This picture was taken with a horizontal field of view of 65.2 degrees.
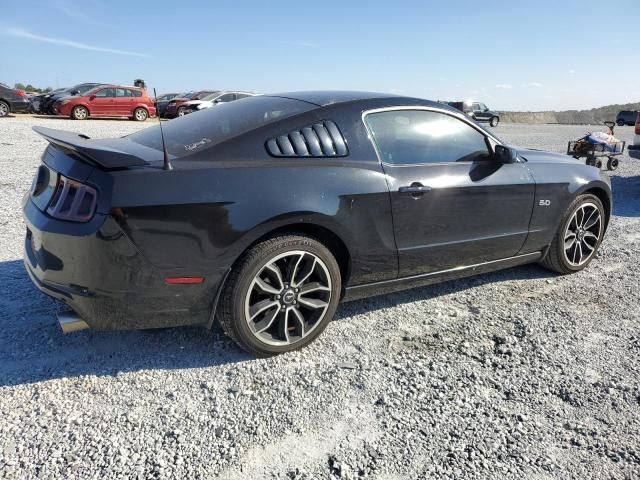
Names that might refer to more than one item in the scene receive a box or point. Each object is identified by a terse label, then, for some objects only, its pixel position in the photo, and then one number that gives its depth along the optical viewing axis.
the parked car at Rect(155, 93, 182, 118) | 24.55
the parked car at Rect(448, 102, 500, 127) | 32.44
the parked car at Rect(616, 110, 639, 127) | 36.68
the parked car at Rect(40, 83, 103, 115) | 21.73
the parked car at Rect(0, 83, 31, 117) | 19.62
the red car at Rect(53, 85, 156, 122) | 21.06
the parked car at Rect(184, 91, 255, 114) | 23.02
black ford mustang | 2.50
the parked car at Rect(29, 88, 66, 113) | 22.89
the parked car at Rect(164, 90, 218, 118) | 23.55
